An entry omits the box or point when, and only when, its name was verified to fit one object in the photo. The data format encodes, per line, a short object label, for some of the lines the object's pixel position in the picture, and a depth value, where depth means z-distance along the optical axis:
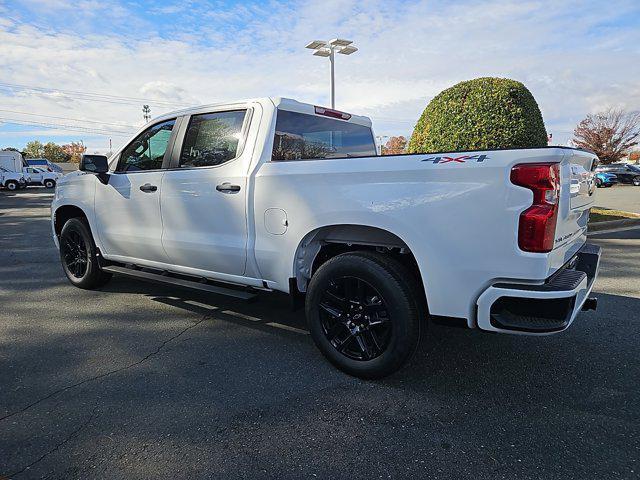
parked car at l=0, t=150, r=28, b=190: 29.50
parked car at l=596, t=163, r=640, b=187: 30.11
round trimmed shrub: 8.58
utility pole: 58.47
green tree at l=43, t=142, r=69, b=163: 88.31
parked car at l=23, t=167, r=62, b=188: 31.58
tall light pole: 15.93
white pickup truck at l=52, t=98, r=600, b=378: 2.45
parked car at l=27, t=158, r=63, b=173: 43.12
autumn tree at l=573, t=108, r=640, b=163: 40.25
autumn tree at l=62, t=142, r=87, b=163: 95.22
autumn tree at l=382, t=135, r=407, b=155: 58.84
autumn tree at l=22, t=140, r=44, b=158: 88.88
